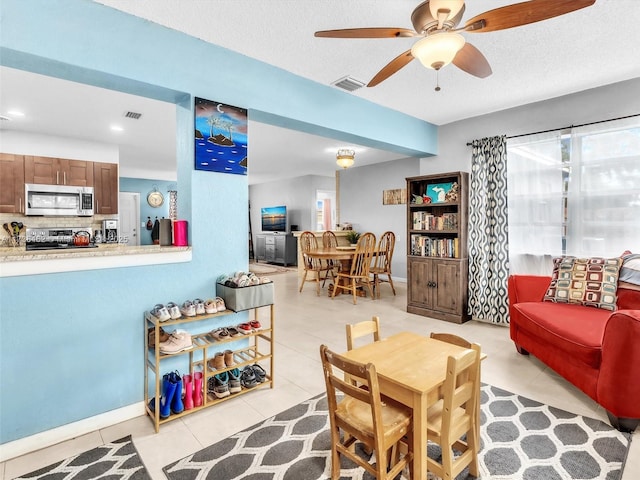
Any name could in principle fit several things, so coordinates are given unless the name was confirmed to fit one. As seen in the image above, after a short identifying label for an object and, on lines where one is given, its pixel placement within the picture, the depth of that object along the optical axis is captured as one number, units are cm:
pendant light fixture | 570
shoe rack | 203
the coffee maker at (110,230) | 552
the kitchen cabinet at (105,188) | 527
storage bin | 231
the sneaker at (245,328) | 240
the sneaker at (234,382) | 234
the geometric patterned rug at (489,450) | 164
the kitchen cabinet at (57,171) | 472
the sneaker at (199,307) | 221
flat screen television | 954
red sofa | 191
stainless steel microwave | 470
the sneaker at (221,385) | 227
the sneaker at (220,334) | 231
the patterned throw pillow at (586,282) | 280
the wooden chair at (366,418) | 131
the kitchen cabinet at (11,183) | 461
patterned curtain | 392
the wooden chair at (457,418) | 134
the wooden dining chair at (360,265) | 530
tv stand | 920
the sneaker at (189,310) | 216
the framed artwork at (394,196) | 684
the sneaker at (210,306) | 225
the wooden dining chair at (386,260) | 561
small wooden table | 134
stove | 494
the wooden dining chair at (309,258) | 596
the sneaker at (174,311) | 210
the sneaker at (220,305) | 230
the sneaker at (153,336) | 215
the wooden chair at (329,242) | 655
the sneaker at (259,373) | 249
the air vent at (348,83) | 302
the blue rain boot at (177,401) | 208
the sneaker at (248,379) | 242
